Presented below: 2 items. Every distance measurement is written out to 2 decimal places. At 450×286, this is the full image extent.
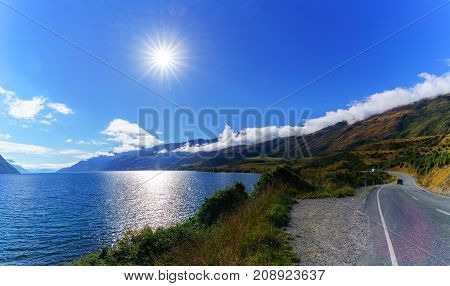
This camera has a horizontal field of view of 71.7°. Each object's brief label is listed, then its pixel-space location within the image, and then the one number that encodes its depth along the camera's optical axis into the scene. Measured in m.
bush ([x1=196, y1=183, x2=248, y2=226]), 22.11
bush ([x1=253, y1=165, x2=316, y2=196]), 25.98
